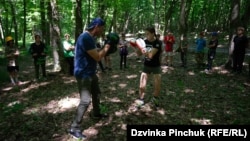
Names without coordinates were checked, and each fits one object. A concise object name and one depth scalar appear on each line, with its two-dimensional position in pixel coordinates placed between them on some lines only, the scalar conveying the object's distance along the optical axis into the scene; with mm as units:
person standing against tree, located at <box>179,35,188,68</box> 10385
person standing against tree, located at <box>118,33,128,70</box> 9961
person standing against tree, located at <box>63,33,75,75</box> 7768
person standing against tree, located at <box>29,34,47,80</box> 8085
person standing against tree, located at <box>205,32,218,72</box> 9018
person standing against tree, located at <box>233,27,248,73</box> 8612
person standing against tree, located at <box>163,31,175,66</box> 10380
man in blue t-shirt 3684
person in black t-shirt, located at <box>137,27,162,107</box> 4975
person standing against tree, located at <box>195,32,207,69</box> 9490
